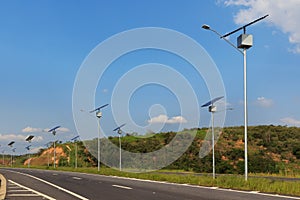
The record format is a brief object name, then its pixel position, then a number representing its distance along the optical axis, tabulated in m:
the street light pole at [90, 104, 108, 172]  42.00
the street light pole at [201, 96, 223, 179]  29.84
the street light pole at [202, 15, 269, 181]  20.28
